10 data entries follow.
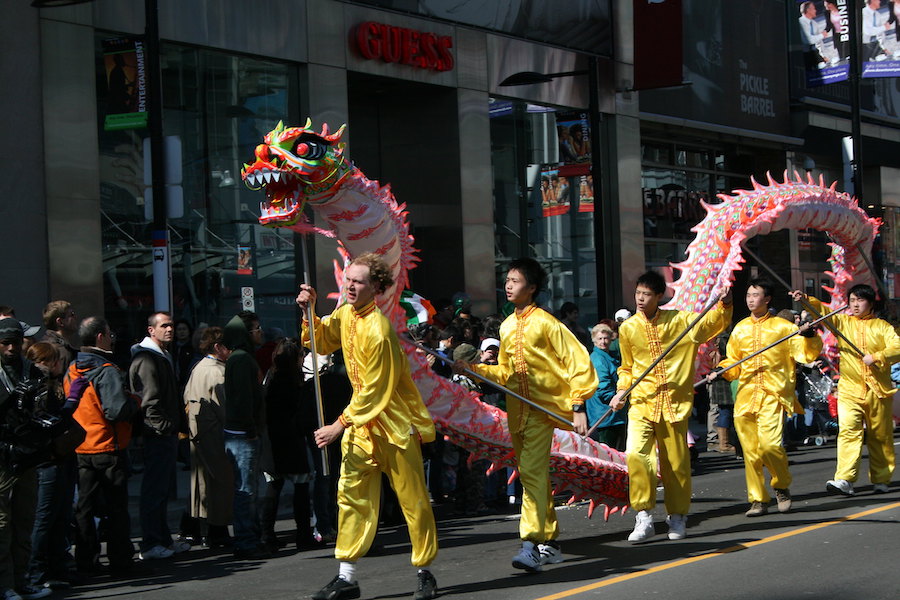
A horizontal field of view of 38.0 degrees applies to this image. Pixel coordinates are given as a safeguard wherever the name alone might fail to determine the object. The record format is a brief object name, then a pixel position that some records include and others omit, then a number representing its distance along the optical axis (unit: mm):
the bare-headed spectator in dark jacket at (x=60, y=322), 9695
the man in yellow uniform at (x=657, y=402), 9195
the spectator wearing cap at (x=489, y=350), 11594
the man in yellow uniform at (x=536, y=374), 8133
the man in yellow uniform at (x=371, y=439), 7281
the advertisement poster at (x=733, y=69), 24984
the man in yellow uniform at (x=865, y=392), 11227
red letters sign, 17938
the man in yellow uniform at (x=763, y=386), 10180
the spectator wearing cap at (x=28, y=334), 8412
